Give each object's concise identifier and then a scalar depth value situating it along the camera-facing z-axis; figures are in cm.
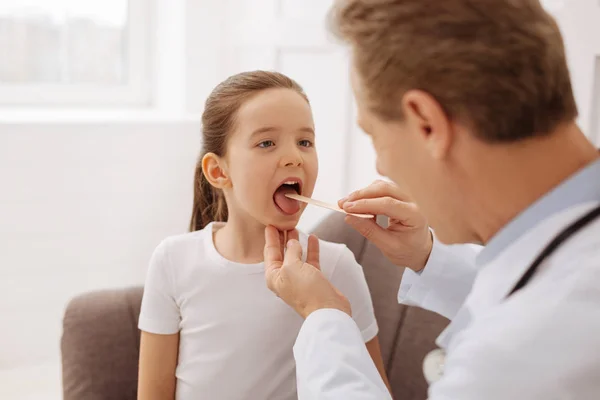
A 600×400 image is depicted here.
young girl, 127
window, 284
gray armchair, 146
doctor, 66
